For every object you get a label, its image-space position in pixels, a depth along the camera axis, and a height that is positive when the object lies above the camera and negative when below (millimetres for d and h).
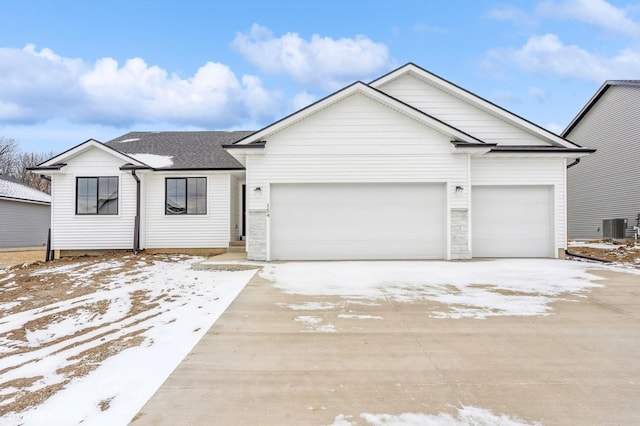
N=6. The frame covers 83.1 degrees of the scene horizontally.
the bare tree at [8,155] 41062 +7712
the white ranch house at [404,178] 10766 +1312
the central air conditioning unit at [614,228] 18547 -322
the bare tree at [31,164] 41312 +6874
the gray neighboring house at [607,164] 18531 +3255
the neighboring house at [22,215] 21016 +346
